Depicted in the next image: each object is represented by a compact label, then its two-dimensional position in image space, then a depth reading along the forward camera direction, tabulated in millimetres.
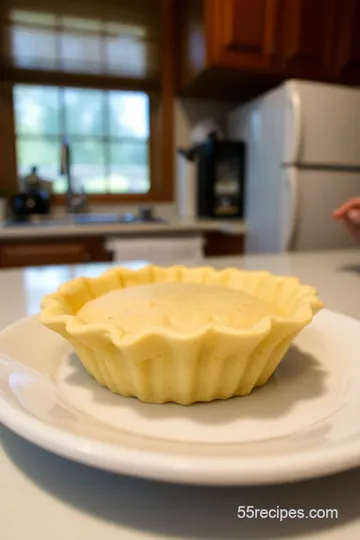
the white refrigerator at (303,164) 2066
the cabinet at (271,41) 2145
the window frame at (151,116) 2533
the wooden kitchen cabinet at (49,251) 1949
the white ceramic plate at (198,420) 255
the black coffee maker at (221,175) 2412
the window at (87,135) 2611
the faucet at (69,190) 2400
